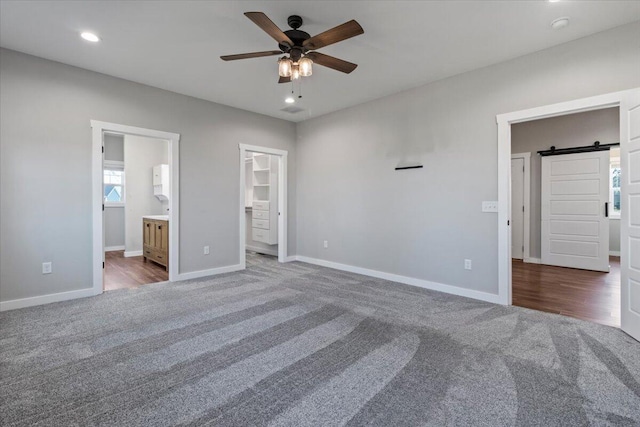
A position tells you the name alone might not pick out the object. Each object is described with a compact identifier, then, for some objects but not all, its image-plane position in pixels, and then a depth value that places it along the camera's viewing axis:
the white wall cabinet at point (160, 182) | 6.65
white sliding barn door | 5.20
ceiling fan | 2.18
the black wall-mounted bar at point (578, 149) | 5.14
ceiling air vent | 5.13
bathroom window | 7.12
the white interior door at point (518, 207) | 6.01
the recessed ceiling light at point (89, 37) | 2.90
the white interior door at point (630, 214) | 2.54
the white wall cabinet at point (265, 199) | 6.38
